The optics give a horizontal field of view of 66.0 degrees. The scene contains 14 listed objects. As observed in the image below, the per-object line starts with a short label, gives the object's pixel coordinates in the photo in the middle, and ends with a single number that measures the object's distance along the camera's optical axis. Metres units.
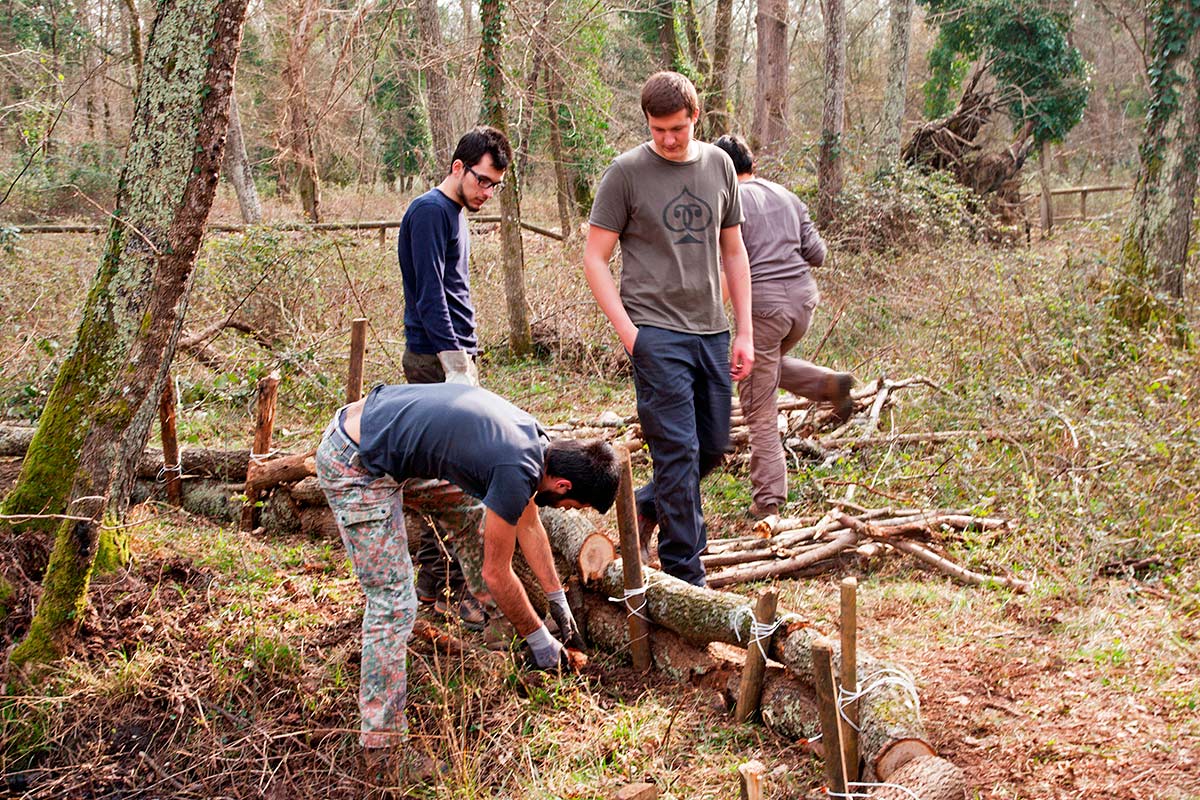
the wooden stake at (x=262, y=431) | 5.68
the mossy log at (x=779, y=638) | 2.97
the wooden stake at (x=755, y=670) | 3.39
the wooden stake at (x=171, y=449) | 5.73
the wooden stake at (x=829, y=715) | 2.64
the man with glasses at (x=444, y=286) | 4.38
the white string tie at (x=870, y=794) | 2.73
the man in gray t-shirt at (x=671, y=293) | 4.06
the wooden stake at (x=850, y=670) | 2.74
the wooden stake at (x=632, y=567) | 3.81
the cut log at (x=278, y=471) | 5.67
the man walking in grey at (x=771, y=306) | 5.45
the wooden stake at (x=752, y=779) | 2.16
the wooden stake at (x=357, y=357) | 5.41
